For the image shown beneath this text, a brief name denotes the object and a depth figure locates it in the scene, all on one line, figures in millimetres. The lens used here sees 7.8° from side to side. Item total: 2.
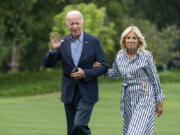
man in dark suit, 17842
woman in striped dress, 17183
